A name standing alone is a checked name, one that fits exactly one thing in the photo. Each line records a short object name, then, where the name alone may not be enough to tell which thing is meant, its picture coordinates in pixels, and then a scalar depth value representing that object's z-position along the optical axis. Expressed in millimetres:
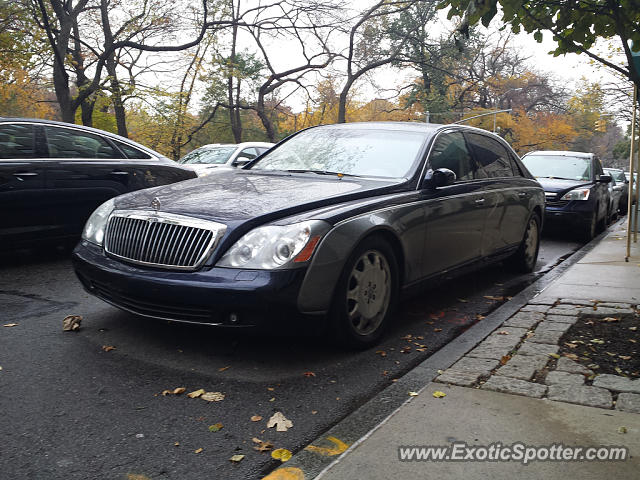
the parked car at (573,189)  10969
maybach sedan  3682
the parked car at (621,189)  18566
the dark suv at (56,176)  6215
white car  14107
